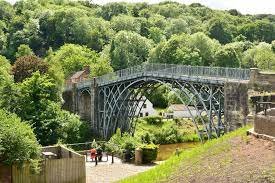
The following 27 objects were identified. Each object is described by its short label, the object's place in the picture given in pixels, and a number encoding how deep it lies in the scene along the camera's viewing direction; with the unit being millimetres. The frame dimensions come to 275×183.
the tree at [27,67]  58188
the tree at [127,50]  91688
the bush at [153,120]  71938
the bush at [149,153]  36594
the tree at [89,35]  111625
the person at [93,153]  37484
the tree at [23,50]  97725
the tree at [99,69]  71438
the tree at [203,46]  90744
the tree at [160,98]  84625
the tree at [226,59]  86188
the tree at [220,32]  132750
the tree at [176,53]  83562
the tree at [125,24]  122625
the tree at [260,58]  86062
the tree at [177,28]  125312
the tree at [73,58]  82688
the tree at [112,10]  149812
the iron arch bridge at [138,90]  39719
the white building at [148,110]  76100
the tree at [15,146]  27125
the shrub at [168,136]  59962
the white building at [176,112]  75625
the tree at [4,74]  48478
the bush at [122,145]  39375
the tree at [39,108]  47469
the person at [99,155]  37656
